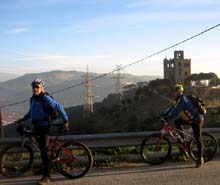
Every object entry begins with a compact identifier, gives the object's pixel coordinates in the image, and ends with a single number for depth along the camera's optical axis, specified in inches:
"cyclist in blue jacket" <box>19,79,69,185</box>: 314.0
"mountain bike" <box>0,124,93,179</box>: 326.3
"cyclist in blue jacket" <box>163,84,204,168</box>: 369.1
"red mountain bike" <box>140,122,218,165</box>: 376.5
